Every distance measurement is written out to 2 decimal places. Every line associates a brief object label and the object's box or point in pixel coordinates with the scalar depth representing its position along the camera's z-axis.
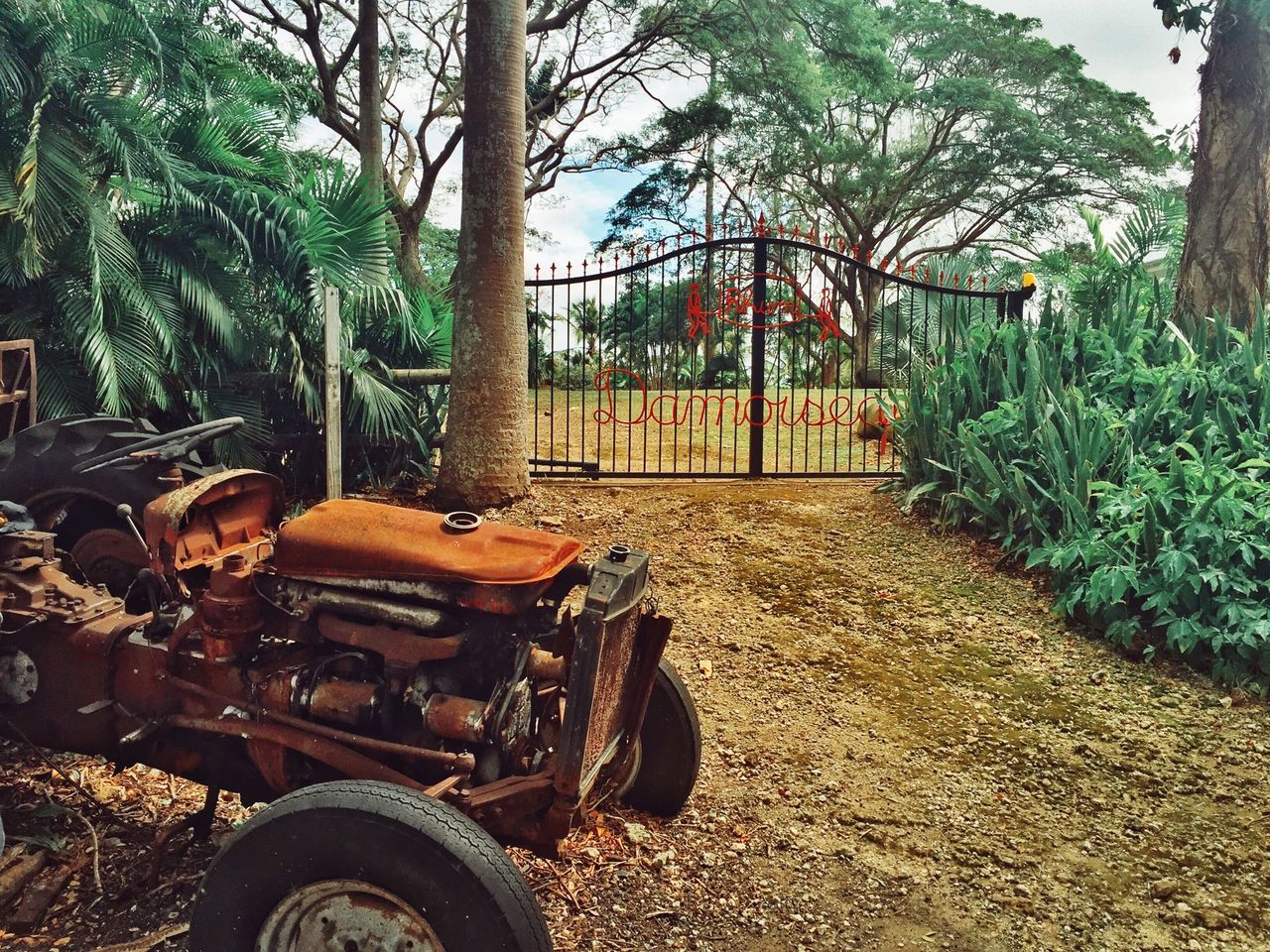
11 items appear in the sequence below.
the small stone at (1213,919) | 3.06
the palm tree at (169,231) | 5.75
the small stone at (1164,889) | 3.20
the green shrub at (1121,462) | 4.97
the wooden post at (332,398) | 6.27
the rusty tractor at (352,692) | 2.11
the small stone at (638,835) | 3.27
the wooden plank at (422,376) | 7.94
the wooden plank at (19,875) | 2.79
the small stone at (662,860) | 3.14
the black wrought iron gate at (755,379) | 8.66
